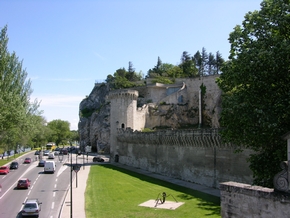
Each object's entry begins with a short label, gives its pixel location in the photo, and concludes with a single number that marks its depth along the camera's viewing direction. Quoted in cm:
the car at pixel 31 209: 2181
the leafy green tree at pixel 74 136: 13018
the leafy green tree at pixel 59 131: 12133
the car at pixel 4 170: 4367
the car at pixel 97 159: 6312
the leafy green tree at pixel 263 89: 1612
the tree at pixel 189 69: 10106
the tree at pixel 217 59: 10691
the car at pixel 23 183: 3244
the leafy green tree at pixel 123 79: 9212
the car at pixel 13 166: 4939
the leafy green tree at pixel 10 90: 3550
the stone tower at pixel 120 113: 6419
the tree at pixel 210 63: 11300
